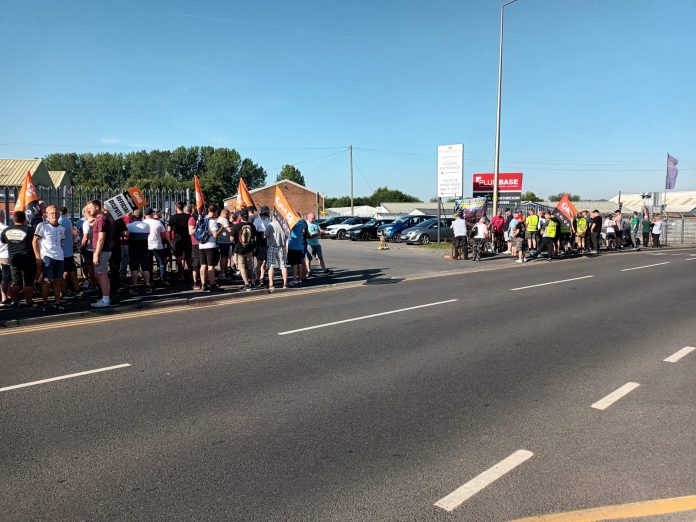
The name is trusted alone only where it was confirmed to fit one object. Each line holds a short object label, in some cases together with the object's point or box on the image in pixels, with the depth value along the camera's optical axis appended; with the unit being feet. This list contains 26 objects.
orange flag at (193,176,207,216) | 47.04
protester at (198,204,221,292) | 36.60
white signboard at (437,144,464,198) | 81.35
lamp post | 74.02
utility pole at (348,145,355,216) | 189.49
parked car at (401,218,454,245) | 91.71
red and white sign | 142.23
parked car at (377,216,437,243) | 100.53
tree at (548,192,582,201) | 421.79
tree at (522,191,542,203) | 411.46
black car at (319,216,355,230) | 121.37
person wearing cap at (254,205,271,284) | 40.16
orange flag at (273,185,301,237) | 39.65
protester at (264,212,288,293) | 39.29
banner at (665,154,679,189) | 99.40
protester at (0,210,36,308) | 29.07
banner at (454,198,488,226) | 97.36
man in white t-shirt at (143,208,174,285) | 38.52
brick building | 241.55
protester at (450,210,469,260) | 62.69
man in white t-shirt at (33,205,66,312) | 29.81
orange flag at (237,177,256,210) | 46.16
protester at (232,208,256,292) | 37.86
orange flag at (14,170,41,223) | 36.55
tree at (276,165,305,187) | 391.24
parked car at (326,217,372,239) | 112.16
